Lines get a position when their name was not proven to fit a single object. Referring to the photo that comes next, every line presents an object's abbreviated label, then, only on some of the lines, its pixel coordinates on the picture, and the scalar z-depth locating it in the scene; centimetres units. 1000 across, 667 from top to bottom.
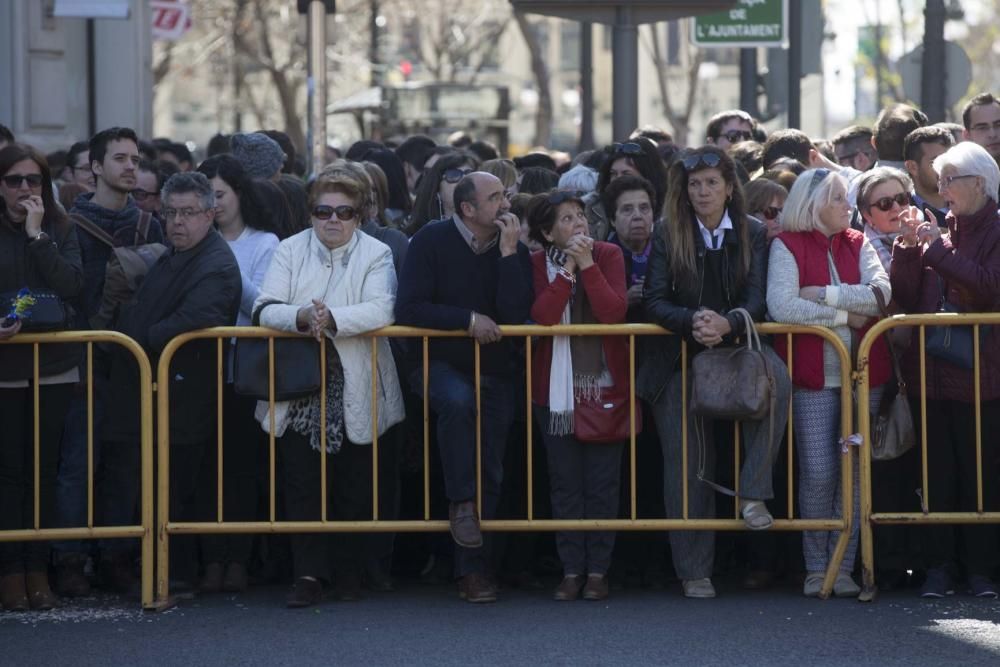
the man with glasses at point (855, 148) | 2302
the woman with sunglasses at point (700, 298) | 1673
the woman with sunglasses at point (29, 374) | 1675
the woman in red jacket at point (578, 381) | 1672
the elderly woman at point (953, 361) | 1669
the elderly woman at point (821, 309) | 1678
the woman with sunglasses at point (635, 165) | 1914
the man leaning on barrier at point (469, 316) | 1683
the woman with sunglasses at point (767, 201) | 1836
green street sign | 3591
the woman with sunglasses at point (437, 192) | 1958
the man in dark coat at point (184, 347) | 1697
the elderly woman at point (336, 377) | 1694
